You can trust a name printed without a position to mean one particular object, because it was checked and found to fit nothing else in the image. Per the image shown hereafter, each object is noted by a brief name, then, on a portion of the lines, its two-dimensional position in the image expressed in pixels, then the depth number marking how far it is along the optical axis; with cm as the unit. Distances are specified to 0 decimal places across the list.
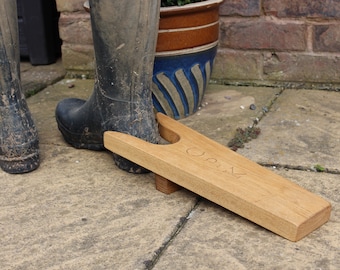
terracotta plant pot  200
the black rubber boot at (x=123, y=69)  160
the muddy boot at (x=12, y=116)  168
